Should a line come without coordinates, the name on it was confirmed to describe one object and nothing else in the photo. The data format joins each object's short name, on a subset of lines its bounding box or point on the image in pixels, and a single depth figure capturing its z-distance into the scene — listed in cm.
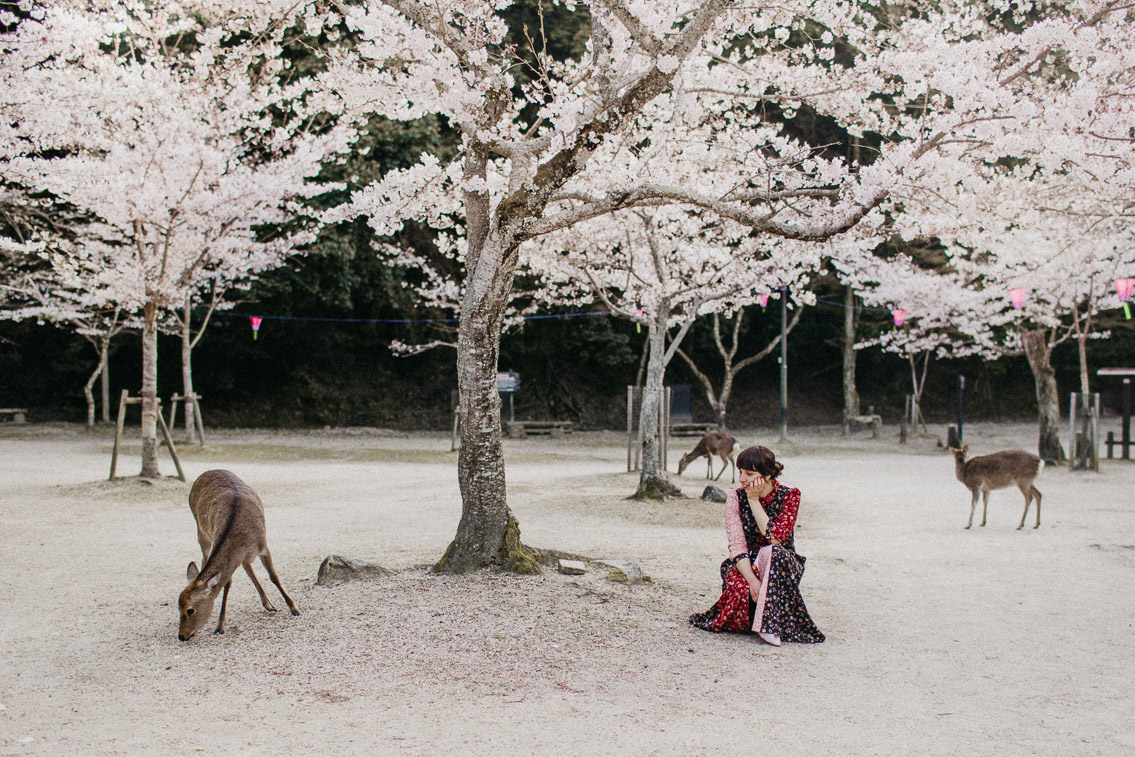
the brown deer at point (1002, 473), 844
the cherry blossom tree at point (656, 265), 1076
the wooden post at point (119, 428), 1055
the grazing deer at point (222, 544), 430
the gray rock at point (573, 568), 558
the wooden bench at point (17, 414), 2127
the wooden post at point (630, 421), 1365
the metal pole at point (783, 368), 2058
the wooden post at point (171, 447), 1085
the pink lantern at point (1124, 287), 1293
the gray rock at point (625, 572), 552
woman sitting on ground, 442
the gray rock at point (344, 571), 546
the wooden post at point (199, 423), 1570
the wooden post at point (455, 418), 1737
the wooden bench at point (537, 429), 2167
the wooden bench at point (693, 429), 2252
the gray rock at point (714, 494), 1064
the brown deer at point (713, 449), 1330
